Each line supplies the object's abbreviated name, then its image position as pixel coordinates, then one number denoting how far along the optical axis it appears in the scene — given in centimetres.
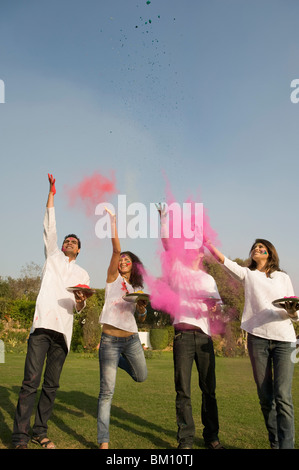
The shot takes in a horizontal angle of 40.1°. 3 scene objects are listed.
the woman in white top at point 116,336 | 483
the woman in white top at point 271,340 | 435
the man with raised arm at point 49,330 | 492
